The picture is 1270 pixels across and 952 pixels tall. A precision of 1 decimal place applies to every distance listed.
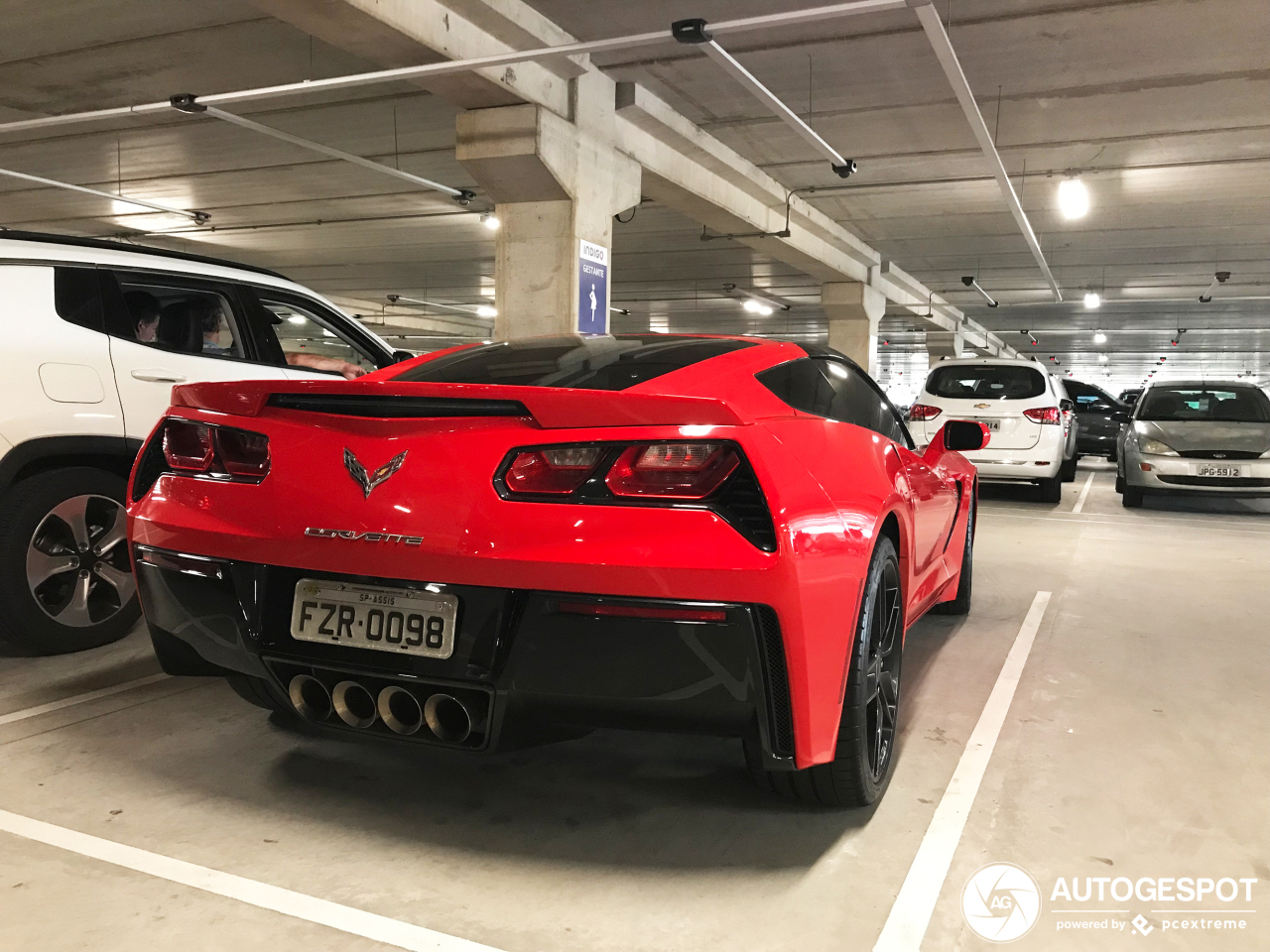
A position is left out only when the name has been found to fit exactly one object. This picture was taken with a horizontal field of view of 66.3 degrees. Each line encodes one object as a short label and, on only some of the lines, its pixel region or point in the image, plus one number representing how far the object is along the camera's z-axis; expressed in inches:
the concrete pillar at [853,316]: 726.5
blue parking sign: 352.5
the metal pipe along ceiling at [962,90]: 228.7
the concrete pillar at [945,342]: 1098.7
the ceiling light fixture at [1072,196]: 429.1
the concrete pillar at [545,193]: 324.8
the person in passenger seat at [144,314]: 154.2
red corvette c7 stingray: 75.7
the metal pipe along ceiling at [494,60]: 219.1
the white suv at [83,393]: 138.8
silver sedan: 374.6
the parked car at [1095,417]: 671.8
